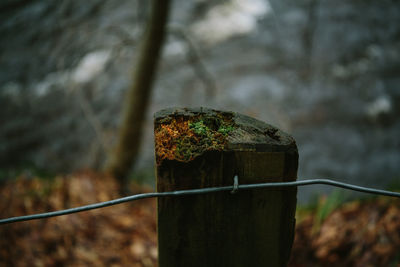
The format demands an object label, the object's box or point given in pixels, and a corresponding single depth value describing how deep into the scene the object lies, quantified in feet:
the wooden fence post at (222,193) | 2.10
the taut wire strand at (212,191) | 2.10
